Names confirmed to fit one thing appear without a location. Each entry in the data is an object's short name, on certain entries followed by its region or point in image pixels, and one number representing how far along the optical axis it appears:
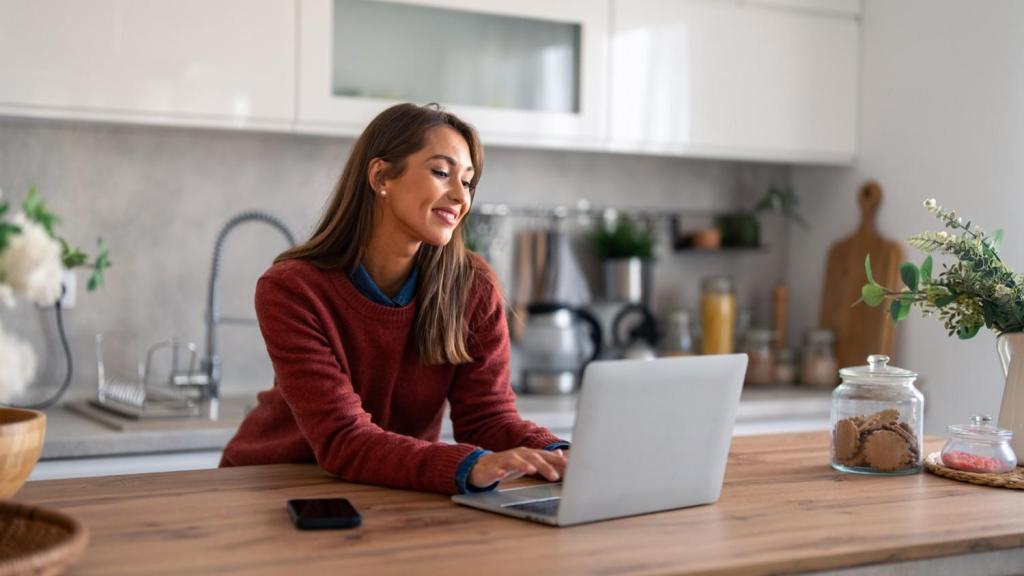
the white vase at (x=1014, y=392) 1.89
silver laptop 1.38
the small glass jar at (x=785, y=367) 3.62
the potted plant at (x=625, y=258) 3.56
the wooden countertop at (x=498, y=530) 1.22
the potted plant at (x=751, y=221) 3.76
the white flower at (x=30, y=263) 1.13
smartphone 1.34
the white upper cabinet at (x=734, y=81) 3.26
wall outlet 2.97
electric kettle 3.26
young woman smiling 1.77
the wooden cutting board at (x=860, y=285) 3.44
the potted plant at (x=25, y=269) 1.13
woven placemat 1.72
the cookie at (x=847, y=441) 1.81
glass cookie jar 1.80
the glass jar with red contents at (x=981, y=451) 1.78
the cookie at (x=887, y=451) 1.80
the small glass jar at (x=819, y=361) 3.53
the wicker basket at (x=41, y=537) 1.07
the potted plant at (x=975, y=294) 1.88
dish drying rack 2.71
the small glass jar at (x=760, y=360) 3.59
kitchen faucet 2.94
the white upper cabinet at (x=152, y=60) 2.58
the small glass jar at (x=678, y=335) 3.56
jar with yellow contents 3.61
